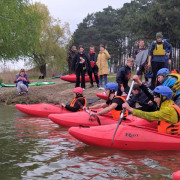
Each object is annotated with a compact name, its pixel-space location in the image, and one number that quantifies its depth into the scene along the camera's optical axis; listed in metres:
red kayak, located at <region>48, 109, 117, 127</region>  8.14
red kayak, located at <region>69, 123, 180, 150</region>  6.19
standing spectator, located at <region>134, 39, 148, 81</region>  11.02
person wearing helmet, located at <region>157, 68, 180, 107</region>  7.05
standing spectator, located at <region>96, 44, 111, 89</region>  13.40
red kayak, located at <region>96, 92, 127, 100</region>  11.51
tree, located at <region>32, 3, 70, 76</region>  39.12
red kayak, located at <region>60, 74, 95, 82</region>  16.05
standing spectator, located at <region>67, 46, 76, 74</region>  14.57
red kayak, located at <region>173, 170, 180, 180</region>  4.02
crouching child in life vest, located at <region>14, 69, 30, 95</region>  13.86
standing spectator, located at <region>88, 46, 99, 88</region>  14.31
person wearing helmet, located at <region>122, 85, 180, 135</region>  6.03
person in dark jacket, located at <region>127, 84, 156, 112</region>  7.51
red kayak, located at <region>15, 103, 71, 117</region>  10.23
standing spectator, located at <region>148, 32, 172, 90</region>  10.09
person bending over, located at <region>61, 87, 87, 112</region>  8.95
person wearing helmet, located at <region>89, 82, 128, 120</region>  7.21
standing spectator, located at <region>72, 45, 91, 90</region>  13.09
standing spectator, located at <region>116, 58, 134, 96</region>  9.85
